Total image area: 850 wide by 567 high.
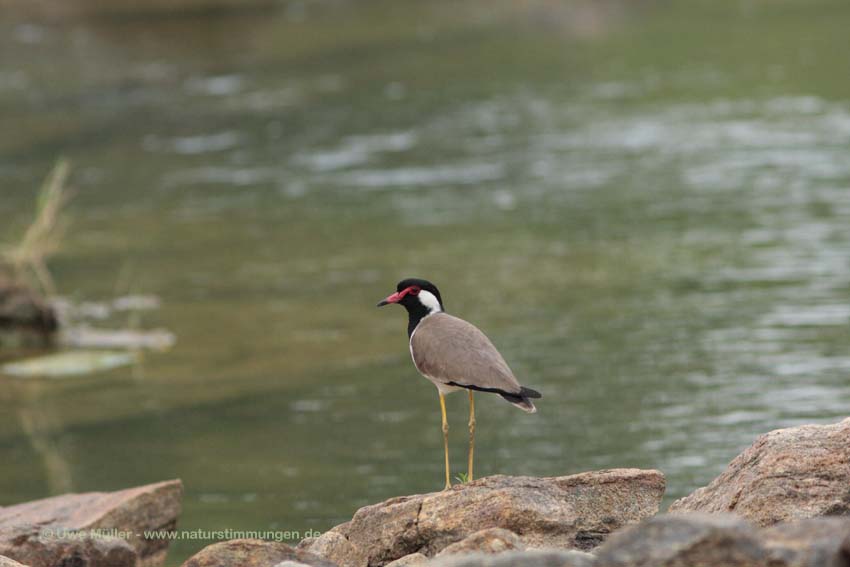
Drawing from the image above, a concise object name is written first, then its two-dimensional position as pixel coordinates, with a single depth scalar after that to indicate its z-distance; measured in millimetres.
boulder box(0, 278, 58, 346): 33344
